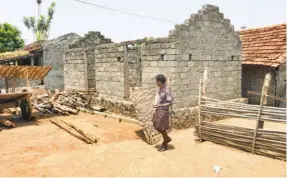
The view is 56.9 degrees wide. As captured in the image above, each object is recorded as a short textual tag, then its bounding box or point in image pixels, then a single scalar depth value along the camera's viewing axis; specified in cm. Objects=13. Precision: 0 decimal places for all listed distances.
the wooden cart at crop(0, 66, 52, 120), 966
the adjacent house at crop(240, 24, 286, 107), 1125
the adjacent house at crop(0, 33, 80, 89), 1880
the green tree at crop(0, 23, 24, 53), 2961
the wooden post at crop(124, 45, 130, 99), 1041
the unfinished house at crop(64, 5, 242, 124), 855
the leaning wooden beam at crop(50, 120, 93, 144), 735
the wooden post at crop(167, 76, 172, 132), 843
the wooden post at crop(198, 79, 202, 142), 683
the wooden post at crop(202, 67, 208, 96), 700
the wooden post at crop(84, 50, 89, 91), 1304
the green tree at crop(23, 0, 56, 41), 3241
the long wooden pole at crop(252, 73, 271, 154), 551
